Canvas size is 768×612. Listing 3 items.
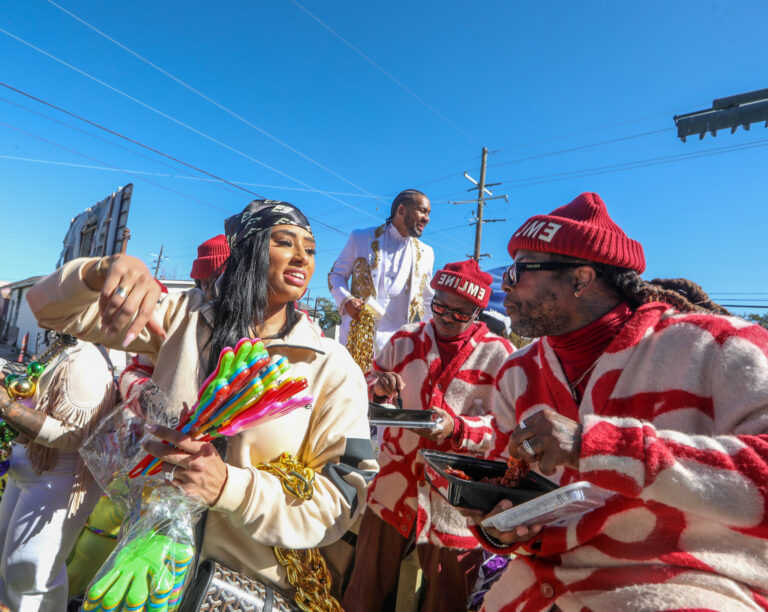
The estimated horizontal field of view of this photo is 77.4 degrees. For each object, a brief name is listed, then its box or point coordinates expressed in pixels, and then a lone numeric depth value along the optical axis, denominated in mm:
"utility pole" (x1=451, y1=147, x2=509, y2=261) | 23722
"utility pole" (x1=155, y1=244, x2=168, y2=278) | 54528
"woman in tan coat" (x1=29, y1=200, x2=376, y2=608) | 1342
